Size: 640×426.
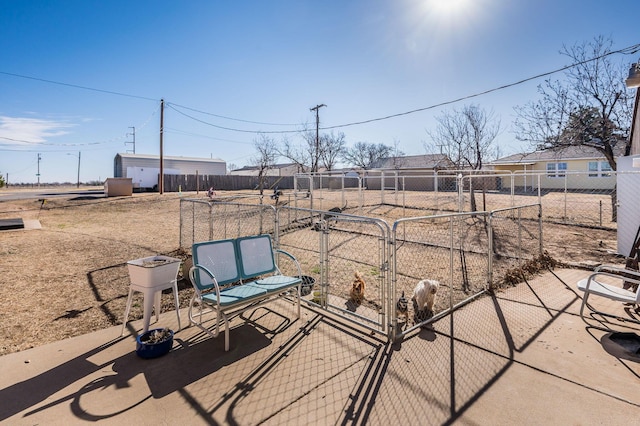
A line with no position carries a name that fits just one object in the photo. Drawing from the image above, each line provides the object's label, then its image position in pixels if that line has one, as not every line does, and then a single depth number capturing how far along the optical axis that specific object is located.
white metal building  30.12
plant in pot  2.94
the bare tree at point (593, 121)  10.48
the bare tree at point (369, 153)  51.89
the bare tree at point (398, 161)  38.14
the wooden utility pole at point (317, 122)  25.00
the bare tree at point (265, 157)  31.87
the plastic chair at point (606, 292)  3.36
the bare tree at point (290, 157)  30.54
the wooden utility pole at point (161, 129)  21.70
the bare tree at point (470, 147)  14.42
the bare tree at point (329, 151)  38.76
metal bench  3.19
